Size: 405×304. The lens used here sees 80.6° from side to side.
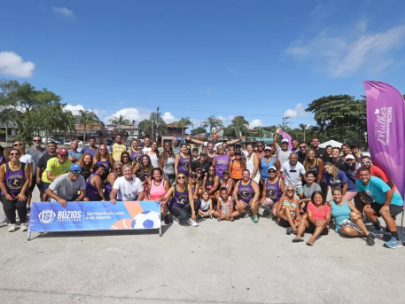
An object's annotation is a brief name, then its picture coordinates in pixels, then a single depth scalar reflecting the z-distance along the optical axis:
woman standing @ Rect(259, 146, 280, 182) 6.30
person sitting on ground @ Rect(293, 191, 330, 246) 4.54
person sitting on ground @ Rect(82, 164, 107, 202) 5.20
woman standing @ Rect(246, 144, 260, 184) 6.39
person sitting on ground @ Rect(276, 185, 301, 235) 4.96
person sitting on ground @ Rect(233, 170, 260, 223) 5.68
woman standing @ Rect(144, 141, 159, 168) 6.67
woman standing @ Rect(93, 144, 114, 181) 5.81
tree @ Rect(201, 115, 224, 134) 62.16
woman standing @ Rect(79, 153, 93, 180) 5.62
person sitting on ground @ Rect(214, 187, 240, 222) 5.60
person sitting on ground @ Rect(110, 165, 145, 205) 5.03
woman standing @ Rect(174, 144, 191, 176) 6.36
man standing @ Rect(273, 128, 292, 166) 6.55
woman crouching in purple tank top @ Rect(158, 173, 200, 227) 5.30
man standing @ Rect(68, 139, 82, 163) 6.35
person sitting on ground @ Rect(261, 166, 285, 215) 5.65
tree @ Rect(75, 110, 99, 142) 55.84
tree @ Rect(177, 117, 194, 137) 64.06
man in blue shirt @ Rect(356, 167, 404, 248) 4.32
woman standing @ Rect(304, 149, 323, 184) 5.88
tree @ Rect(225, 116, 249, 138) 57.97
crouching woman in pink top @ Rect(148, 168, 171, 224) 5.25
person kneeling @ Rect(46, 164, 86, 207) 4.53
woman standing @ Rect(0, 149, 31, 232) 4.68
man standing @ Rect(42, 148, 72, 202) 5.09
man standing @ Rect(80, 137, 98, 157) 6.41
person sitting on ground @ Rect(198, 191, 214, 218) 5.71
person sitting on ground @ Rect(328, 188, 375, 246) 4.54
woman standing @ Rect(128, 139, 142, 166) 6.50
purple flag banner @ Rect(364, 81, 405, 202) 4.62
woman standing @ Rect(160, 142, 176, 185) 6.50
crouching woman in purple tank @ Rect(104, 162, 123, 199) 5.46
